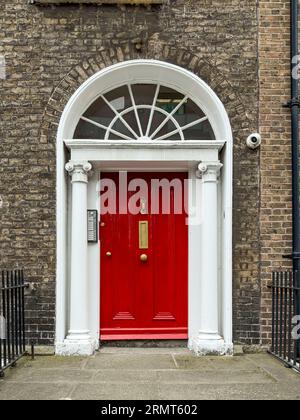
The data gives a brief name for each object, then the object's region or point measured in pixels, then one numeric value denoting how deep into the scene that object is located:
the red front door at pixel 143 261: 6.78
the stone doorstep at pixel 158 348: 6.38
